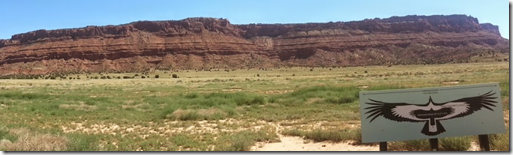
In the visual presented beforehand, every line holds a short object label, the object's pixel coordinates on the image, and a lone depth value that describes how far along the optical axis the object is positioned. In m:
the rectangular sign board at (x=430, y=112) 6.73
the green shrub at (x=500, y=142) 7.62
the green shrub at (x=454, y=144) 8.11
